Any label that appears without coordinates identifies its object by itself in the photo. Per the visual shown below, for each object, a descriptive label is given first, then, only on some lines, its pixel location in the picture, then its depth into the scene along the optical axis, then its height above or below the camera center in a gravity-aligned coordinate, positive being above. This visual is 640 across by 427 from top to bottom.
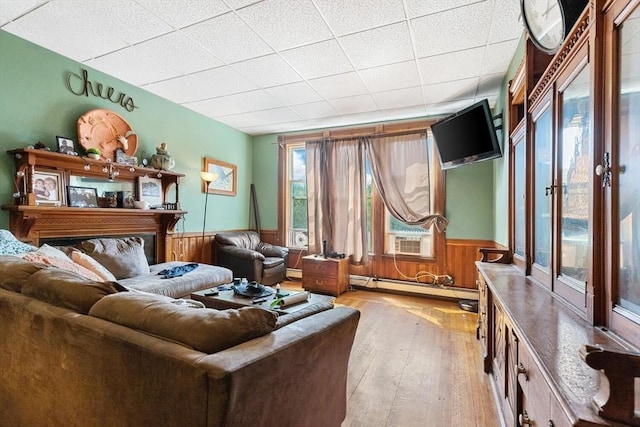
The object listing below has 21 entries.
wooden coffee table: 2.35 -0.70
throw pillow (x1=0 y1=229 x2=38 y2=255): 2.15 -0.25
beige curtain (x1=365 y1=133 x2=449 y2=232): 4.42 +0.58
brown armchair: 4.23 -0.65
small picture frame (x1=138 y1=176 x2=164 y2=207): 3.63 +0.29
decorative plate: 3.07 +0.88
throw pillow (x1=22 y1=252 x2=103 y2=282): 2.02 -0.36
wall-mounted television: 2.89 +0.84
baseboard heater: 4.21 -1.10
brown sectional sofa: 0.85 -0.49
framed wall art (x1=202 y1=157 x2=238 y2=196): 4.67 +0.61
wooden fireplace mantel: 2.64 -0.10
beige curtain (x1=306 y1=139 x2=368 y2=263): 4.78 +0.29
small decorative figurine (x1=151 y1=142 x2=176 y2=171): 3.69 +0.68
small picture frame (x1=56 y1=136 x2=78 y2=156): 2.85 +0.66
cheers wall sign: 3.03 +1.33
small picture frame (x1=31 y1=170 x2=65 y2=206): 2.73 +0.24
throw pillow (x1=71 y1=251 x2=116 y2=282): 2.45 -0.43
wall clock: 1.38 +0.99
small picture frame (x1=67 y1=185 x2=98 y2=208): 2.97 +0.17
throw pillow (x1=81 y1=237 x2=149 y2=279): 2.92 -0.43
